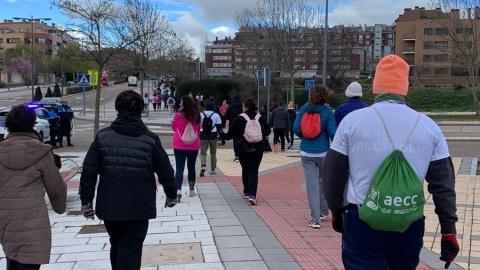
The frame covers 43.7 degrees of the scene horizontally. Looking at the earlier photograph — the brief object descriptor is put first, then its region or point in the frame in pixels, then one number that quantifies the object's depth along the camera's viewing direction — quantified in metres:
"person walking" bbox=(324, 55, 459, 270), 2.95
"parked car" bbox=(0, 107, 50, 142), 19.98
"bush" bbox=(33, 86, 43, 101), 50.66
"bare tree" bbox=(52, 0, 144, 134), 14.61
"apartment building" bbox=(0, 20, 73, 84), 147.12
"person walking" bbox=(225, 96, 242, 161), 18.75
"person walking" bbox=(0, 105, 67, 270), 4.20
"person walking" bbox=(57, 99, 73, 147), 21.30
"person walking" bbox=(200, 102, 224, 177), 12.70
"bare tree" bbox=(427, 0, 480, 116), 40.81
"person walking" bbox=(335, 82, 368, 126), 6.83
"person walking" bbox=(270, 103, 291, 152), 19.30
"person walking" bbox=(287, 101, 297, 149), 20.99
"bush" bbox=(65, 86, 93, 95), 80.83
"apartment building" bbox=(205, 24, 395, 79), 46.66
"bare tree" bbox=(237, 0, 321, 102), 44.53
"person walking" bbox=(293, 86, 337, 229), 7.52
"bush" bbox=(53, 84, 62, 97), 66.62
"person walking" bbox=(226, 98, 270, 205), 9.13
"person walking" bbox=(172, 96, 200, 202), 9.52
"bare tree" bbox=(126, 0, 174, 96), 35.96
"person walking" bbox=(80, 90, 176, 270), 4.42
